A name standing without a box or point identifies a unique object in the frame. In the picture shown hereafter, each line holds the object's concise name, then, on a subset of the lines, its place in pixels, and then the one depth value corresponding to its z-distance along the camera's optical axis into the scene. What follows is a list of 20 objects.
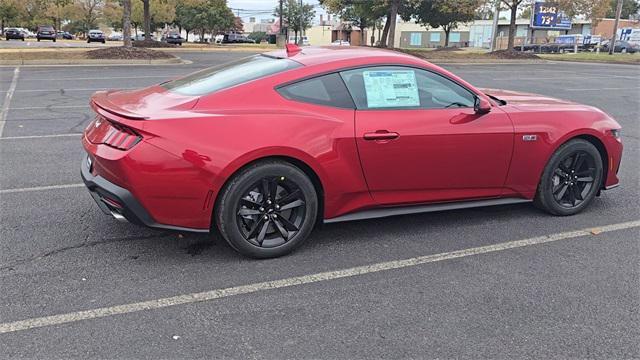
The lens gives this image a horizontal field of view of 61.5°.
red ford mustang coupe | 3.50
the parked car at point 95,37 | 50.66
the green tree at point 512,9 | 29.84
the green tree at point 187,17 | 66.66
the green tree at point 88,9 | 55.71
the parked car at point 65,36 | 66.97
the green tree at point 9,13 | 63.89
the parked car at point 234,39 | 64.69
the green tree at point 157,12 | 58.62
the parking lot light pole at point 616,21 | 39.14
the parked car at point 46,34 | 53.64
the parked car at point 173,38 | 48.97
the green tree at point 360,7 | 32.31
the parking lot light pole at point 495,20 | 30.94
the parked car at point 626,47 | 54.78
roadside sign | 41.91
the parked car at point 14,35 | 54.89
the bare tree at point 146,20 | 28.92
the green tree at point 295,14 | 78.69
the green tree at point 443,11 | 31.09
